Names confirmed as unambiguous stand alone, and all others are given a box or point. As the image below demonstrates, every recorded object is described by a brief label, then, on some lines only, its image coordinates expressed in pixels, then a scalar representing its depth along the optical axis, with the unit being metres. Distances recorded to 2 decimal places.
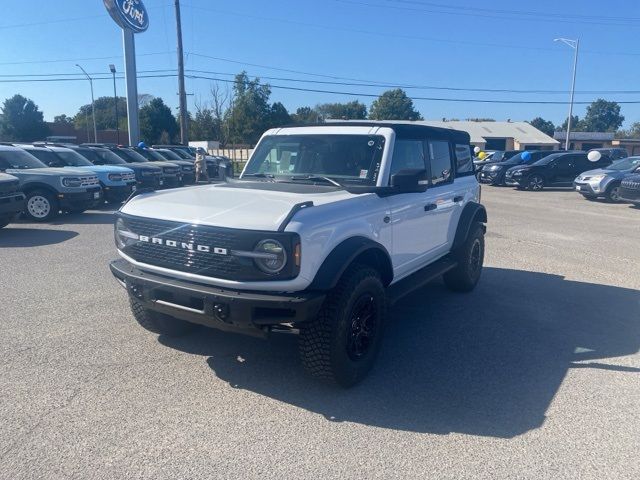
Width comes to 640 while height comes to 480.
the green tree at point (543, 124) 116.54
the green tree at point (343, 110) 80.94
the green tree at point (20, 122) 58.94
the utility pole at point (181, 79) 29.25
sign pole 28.39
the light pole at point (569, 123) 40.13
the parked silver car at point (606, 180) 17.97
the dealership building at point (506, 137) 60.47
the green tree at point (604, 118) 131.00
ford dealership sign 27.55
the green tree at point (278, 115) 45.71
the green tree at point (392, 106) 75.38
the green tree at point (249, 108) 44.62
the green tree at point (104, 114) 85.76
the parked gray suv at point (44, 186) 12.20
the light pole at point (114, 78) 53.69
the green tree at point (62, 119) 99.31
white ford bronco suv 3.60
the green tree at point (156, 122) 54.59
